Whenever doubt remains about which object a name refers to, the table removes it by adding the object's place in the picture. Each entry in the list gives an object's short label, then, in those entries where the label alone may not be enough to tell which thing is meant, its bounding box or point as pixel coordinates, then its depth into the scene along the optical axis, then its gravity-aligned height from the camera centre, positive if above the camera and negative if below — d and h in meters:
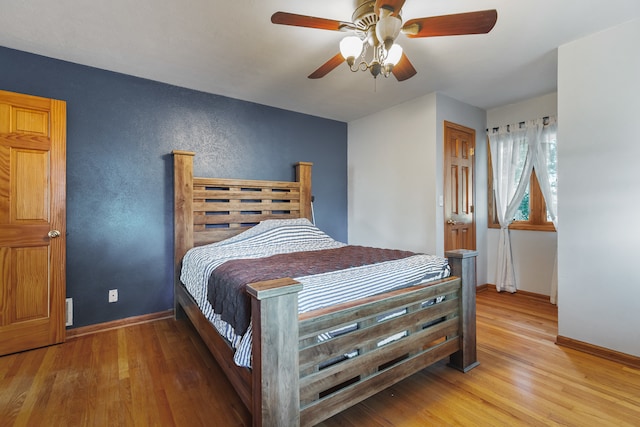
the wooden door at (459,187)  3.39 +0.34
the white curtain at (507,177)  3.55 +0.47
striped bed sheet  1.45 -0.36
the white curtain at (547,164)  3.27 +0.58
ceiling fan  1.46 +1.01
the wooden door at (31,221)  2.21 -0.06
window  3.33 +0.08
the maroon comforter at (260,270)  1.46 -0.34
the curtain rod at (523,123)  3.32 +1.11
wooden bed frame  1.20 -0.69
